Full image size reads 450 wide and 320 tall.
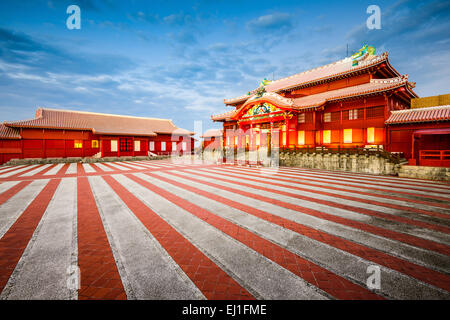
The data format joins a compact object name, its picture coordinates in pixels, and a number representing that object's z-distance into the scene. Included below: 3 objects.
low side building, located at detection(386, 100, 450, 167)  11.75
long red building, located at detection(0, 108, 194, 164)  20.64
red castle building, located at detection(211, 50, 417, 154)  14.80
